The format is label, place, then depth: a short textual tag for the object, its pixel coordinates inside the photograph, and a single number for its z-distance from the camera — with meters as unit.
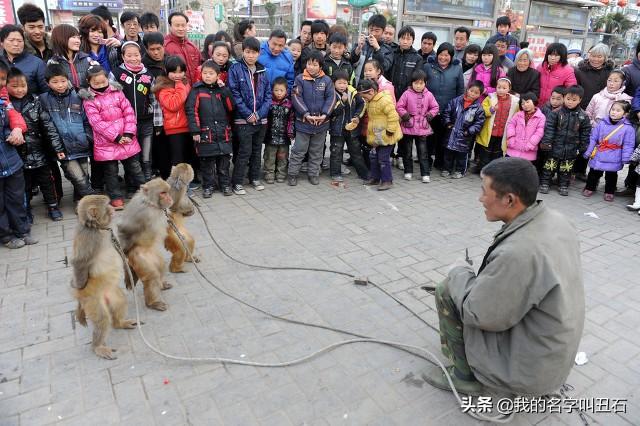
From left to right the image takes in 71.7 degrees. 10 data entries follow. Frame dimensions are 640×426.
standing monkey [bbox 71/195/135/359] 3.08
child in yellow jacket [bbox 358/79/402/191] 6.90
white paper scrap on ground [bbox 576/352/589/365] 3.38
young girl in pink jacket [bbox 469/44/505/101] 7.73
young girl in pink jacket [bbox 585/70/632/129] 7.04
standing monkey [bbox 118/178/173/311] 3.66
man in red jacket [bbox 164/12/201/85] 6.86
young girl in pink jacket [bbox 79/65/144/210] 5.59
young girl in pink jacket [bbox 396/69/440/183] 7.39
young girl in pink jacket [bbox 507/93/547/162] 7.14
